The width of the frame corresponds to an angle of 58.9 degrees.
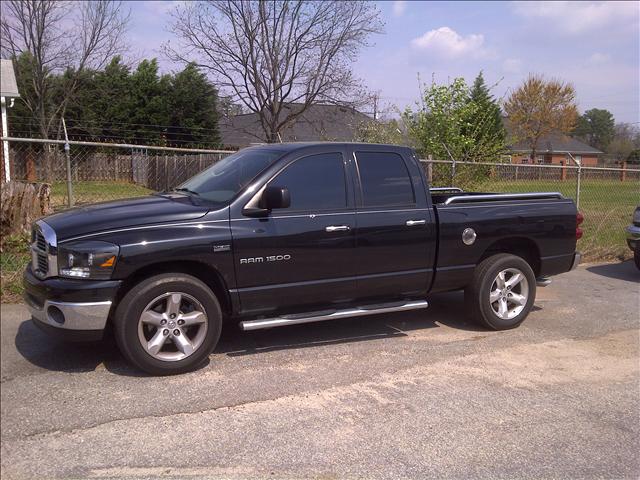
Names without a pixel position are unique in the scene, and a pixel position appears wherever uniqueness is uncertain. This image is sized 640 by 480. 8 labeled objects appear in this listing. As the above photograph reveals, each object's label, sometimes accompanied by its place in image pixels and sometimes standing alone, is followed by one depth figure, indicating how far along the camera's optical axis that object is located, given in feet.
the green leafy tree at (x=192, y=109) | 103.30
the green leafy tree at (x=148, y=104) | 102.17
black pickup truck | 14.06
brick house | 190.08
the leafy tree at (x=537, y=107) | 190.39
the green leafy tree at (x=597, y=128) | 248.28
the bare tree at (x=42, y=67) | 83.76
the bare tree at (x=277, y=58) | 92.07
